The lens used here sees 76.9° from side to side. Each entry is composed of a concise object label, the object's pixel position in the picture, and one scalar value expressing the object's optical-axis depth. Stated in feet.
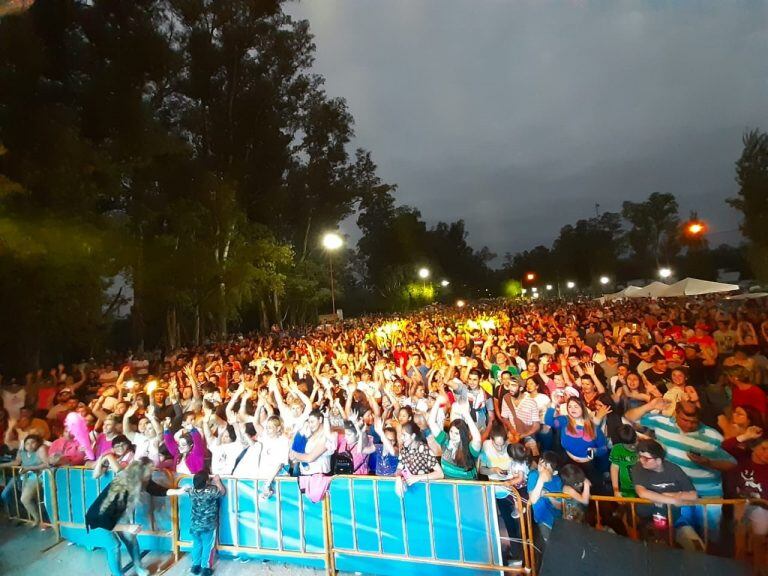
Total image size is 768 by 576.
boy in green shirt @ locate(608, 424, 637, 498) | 14.21
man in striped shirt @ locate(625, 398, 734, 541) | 12.67
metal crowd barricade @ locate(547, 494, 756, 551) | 12.34
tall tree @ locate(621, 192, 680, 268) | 240.94
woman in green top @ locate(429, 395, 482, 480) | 15.80
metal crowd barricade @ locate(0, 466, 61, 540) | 18.94
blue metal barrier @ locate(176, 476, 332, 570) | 15.33
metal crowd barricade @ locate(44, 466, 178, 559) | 16.98
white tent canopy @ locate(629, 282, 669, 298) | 73.72
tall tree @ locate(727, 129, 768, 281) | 73.00
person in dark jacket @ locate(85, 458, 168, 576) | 15.40
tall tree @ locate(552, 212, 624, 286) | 219.82
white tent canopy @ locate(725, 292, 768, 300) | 66.83
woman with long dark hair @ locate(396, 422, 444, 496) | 14.34
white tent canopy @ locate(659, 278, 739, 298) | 63.67
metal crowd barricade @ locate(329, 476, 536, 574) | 13.73
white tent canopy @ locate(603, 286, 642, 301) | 88.96
